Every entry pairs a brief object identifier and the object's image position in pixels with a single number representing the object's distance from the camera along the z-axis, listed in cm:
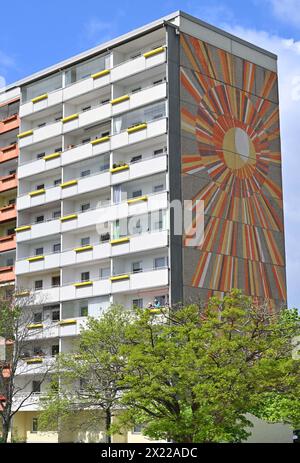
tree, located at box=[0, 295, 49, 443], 5997
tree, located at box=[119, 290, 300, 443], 3800
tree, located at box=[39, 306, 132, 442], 5197
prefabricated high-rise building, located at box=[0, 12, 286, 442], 6241
